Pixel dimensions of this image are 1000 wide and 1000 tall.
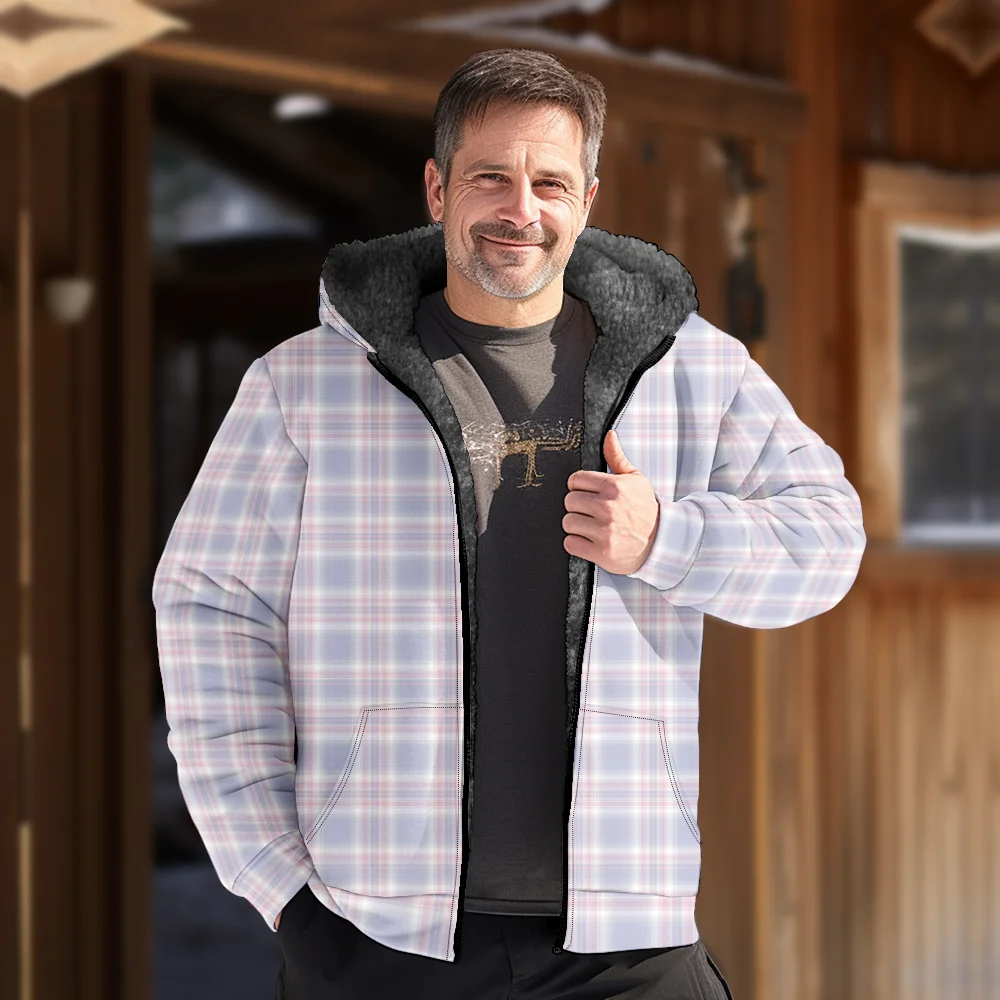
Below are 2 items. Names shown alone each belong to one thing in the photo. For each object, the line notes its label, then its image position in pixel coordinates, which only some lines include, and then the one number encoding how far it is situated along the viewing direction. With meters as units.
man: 3.45
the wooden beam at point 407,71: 4.45
